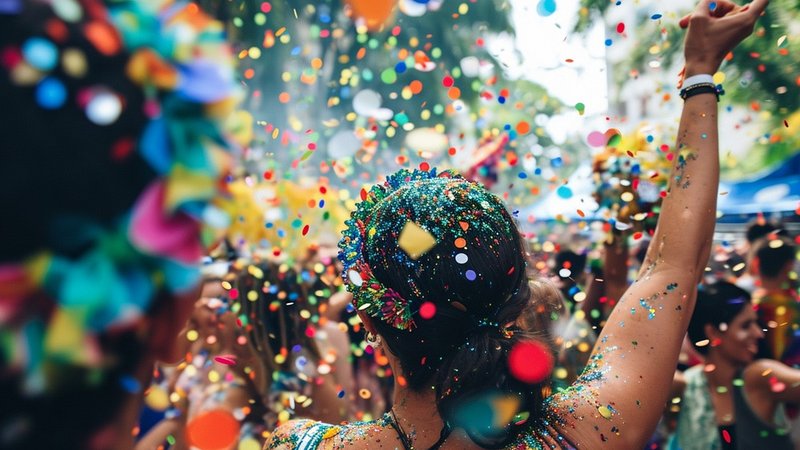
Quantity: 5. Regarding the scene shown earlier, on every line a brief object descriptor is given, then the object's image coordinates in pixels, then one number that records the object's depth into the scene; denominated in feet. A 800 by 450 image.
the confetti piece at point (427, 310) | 4.25
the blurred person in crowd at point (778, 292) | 12.03
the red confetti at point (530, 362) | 4.41
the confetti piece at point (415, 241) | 4.25
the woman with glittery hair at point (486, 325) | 4.27
